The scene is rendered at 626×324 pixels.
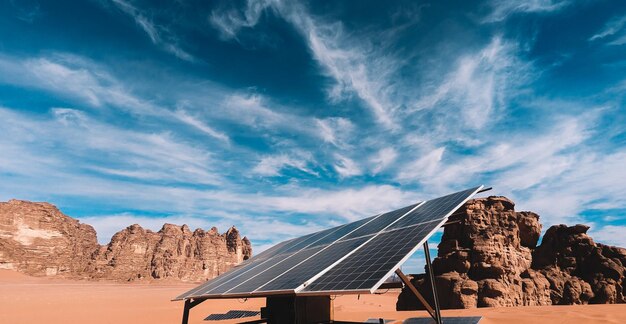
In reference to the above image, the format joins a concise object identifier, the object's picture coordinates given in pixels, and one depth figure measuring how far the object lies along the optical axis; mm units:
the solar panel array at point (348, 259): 7324
